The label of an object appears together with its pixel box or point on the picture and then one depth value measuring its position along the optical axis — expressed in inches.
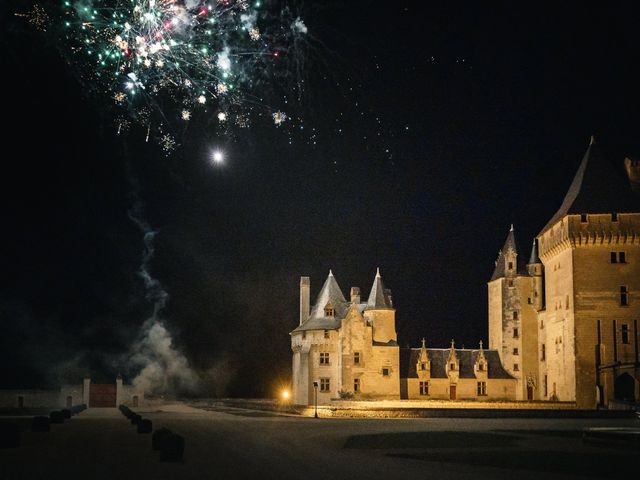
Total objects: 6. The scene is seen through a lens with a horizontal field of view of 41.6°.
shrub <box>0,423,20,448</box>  909.2
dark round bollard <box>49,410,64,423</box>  1483.8
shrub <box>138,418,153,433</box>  1139.9
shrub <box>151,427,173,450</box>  781.3
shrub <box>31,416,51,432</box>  1237.1
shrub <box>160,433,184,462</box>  746.8
